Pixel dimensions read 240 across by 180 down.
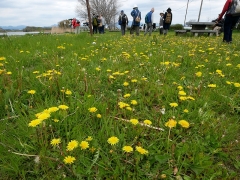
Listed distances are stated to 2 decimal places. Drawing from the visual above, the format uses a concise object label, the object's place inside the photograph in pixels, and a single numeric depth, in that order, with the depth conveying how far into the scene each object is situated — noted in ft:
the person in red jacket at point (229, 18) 20.34
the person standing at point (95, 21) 55.90
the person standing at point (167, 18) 40.19
